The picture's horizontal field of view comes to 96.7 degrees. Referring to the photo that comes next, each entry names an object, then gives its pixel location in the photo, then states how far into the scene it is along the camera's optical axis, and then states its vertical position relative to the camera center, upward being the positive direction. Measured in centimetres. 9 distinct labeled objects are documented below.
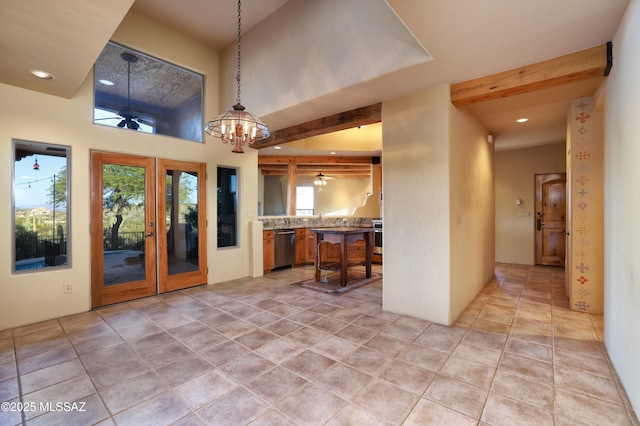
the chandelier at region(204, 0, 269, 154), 293 +89
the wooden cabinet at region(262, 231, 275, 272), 578 -85
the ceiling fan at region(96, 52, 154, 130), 404 +141
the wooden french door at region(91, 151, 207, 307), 380 -22
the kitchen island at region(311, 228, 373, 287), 472 -64
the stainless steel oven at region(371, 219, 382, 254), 651 -64
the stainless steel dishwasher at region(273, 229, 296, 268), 600 -79
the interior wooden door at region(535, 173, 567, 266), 601 -23
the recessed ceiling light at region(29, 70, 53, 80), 284 +140
